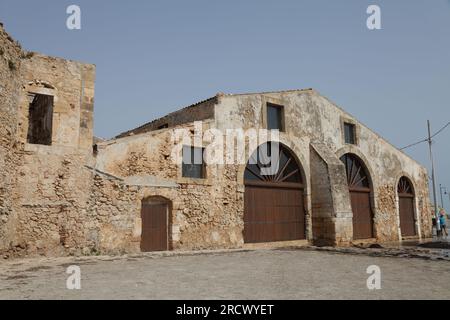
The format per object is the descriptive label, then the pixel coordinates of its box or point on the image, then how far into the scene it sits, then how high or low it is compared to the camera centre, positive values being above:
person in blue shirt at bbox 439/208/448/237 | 21.30 -1.06
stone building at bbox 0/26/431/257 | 8.74 +0.96
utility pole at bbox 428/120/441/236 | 21.09 +1.32
